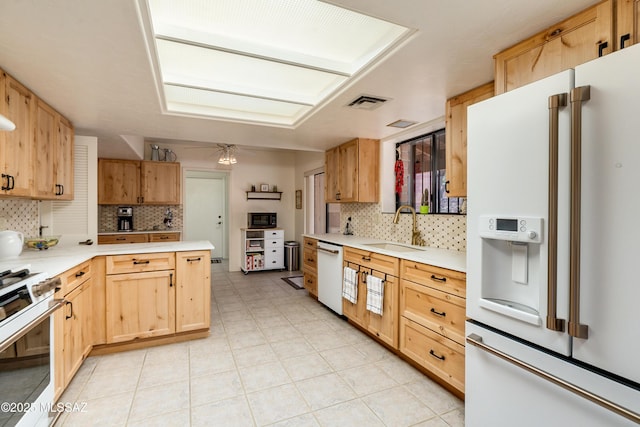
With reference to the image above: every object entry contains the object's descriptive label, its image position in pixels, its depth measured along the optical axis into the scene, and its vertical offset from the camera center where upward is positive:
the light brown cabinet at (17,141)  1.95 +0.47
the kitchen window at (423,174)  3.13 +0.41
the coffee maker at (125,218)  5.29 -0.14
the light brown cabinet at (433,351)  1.94 -0.99
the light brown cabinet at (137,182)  5.07 +0.48
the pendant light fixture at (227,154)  4.89 +1.03
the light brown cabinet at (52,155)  2.42 +0.48
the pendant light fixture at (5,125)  1.33 +0.38
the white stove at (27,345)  1.26 -0.63
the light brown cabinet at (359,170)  3.81 +0.51
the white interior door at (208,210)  7.16 +0.00
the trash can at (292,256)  6.10 -0.91
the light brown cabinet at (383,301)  2.56 -0.78
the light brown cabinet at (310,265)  4.10 -0.77
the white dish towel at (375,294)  2.69 -0.75
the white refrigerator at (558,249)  1.01 -0.15
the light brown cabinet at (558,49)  1.27 +0.76
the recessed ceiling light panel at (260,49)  1.66 +1.06
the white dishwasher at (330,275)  3.46 -0.77
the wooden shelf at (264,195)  6.20 +0.31
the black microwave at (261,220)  5.96 -0.19
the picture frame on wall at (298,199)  6.31 +0.23
